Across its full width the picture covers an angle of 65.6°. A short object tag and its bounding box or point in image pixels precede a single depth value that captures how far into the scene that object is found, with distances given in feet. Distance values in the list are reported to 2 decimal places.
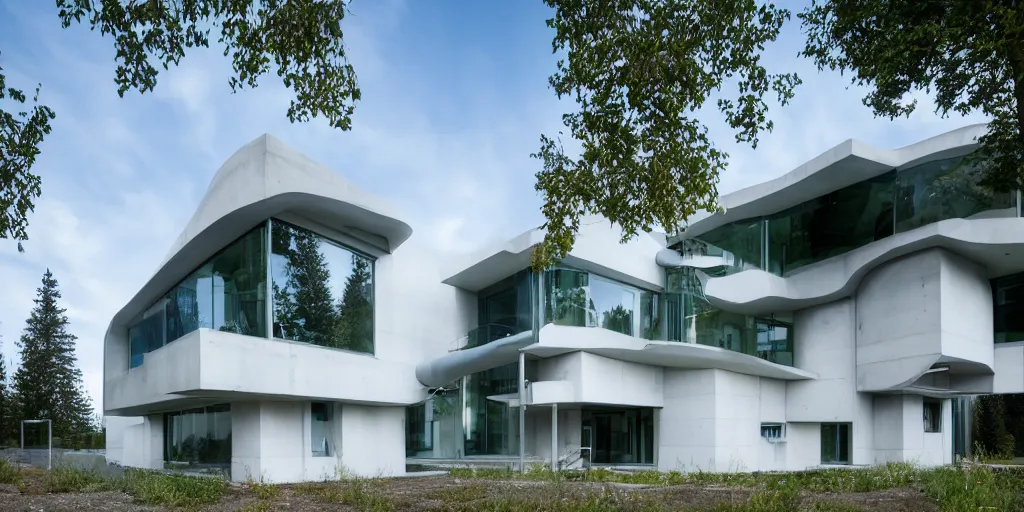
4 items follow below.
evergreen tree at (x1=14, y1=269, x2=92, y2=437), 169.07
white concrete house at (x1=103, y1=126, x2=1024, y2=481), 67.15
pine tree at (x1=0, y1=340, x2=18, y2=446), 165.92
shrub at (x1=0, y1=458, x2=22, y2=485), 57.48
